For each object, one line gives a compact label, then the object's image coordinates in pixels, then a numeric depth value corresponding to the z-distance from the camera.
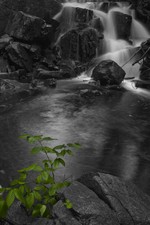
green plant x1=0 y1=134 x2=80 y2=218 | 1.94
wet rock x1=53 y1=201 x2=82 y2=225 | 2.92
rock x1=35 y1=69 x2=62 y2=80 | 15.42
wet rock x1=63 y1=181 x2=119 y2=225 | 3.01
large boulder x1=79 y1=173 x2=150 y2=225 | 3.25
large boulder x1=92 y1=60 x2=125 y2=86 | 14.44
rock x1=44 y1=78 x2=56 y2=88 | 14.25
